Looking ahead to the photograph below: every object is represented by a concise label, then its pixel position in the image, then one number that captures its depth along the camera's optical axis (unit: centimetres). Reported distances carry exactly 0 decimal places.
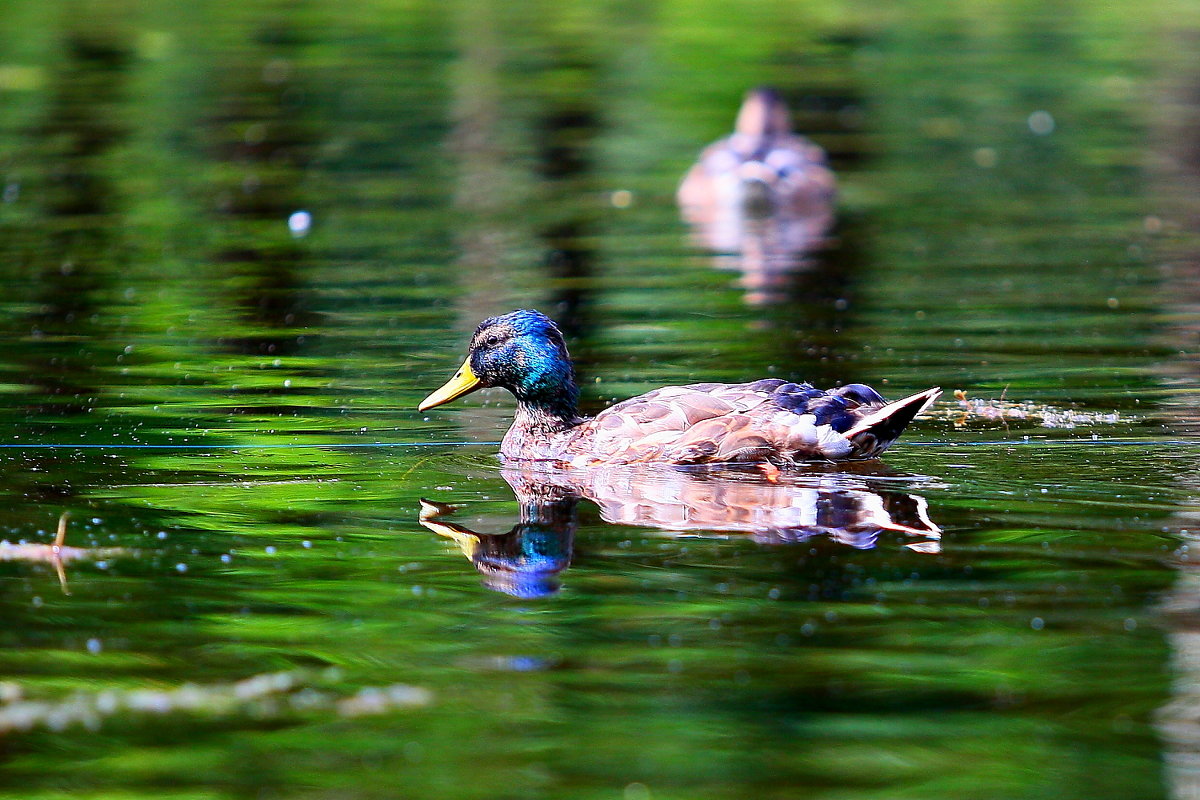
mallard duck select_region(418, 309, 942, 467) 1653
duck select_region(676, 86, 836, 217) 3522
